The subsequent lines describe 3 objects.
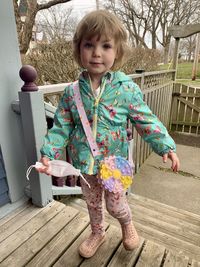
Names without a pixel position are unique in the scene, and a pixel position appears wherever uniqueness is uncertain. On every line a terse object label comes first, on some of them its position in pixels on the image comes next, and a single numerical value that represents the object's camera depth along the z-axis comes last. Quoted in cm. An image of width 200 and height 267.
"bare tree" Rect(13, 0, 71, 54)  507
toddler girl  106
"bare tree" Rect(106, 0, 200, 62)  1031
